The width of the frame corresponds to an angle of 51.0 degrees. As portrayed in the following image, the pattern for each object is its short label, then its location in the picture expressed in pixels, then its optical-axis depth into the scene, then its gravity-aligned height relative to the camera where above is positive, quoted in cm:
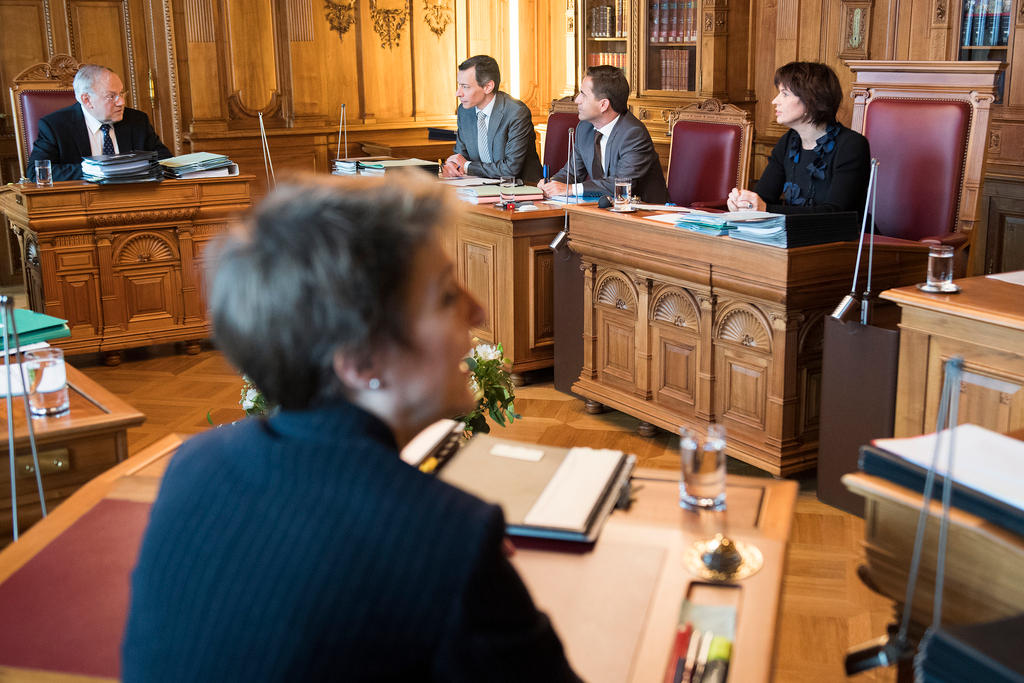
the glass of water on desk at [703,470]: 148 -53
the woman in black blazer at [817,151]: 373 -26
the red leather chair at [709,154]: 459 -33
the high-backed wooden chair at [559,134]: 556 -29
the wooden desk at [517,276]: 434 -79
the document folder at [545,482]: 142 -56
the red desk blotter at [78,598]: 127 -64
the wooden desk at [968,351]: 248 -65
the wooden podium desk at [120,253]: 471 -74
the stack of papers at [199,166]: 497 -38
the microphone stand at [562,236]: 406 -58
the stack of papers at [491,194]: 459 -48
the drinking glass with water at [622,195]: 387 -42
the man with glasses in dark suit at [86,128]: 492 -20
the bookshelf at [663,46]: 645 +19
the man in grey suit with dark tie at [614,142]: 459 -27
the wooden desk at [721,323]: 327 -79
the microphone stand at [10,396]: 185 -55
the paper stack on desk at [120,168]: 476 -36
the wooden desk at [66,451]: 210 -71
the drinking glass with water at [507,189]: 455 -47
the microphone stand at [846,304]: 282 -60
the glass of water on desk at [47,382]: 219 -59
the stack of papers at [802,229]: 316 -45
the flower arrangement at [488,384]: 269 -75
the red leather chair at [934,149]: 377 -26
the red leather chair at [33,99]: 532 -6
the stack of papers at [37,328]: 233 -52
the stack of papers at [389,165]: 511 -40
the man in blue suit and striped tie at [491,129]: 527 -24
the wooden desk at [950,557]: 135 -62
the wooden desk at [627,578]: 120 -61
